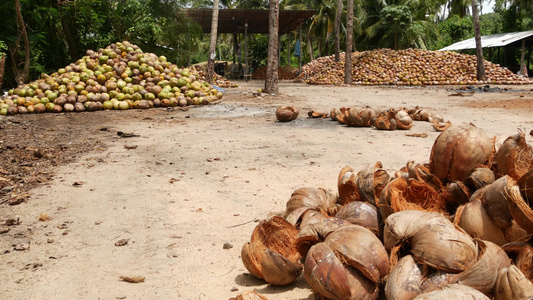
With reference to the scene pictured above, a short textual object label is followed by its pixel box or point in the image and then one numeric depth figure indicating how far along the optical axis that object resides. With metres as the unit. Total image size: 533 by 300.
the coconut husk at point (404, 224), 2.25
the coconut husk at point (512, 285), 1.77
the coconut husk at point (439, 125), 7.56
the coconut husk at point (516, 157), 2.62
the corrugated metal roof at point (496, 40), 26.81
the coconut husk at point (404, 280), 2.02
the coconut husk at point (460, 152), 2.79
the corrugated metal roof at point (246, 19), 23.34
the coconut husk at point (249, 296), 2.24
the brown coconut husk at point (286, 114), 8.84
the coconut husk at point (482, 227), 2.29
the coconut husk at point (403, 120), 7.59
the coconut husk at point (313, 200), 3.23
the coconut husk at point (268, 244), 2.71
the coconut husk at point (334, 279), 2.13
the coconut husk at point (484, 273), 1.95
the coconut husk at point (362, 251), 2.19
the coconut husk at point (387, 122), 7.61
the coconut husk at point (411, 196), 2.66
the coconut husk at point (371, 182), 3.04
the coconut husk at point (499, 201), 2.20
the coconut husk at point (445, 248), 2.05
